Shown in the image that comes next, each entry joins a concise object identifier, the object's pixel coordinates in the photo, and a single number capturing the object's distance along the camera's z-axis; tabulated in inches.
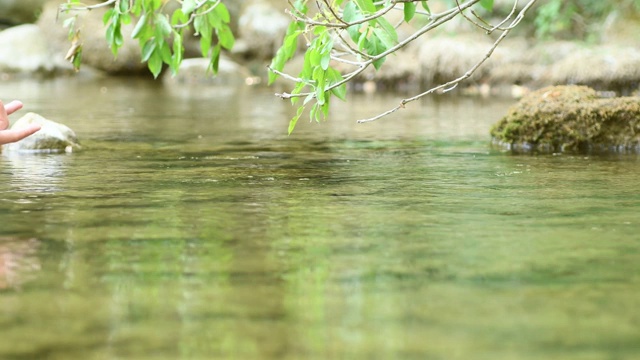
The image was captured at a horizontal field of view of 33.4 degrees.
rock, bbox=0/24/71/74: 853.8
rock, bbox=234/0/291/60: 906.7
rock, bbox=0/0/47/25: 980.6
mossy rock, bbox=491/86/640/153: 279.0
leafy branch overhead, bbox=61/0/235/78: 204.4
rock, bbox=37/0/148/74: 893.8
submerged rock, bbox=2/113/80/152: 277.6
